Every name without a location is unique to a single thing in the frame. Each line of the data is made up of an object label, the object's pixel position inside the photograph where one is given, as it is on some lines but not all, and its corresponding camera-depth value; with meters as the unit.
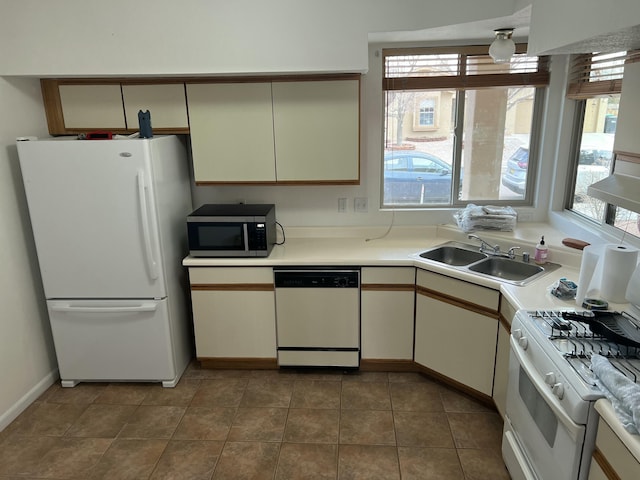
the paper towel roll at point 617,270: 2.08
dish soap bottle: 2.72
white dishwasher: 2.93
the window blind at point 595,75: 2.50
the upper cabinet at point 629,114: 1.82
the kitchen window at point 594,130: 2.57
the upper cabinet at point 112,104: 2.90
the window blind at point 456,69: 3.09
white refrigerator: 2.63
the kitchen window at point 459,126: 3.12
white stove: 1.53
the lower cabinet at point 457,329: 2.55
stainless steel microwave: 2.91
